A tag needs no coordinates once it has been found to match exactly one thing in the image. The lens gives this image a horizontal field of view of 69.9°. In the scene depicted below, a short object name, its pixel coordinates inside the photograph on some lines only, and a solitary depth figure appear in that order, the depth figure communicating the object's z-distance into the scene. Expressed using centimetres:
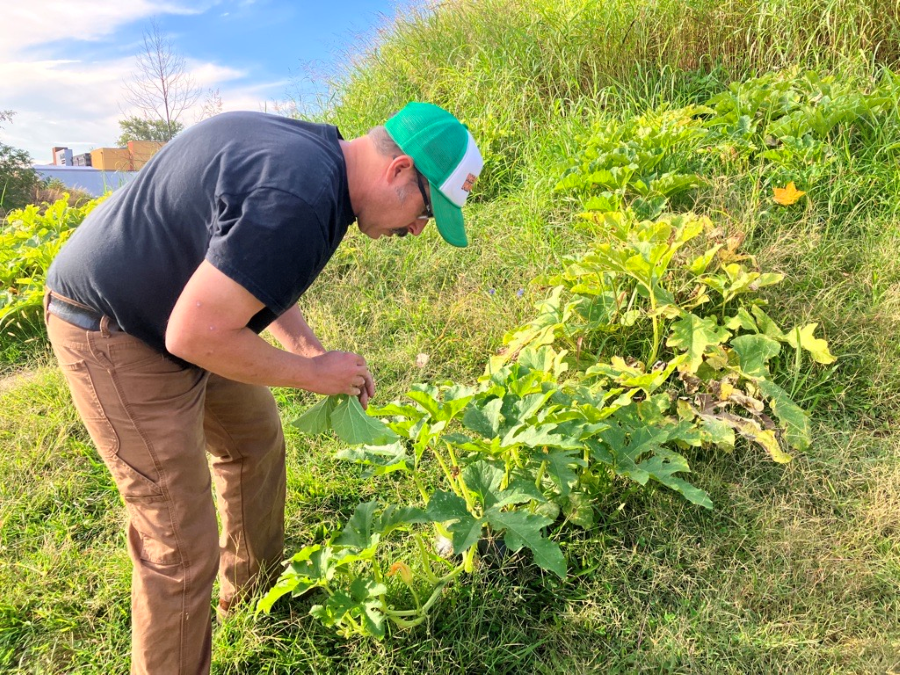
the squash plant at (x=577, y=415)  194
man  156
